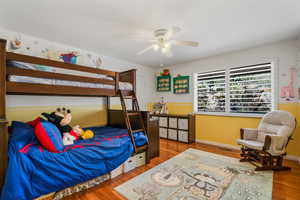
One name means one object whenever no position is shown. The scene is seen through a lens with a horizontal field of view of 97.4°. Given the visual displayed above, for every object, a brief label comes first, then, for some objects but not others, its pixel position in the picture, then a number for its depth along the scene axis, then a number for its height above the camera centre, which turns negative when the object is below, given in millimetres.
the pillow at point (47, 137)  1592 -459
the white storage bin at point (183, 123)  3709 -679
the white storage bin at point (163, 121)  4129 -683
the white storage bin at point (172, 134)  3935 -1037
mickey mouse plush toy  1987 -423
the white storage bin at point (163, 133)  4143 -1044
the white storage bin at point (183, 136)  3709 -1035
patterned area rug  1677 -1208
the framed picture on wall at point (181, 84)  4136 +498
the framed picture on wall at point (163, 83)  4590 +581
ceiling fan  2154 +1115
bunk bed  1409 -552
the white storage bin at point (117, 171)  2111 -1181
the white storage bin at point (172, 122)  3935 -680
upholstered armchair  2222 -747
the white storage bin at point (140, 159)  2426 -1119
